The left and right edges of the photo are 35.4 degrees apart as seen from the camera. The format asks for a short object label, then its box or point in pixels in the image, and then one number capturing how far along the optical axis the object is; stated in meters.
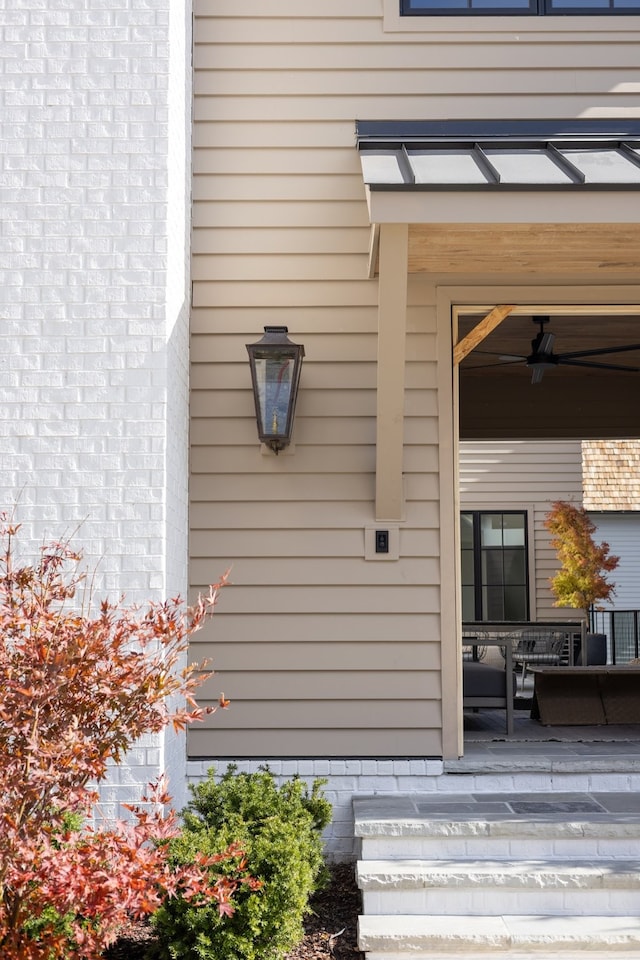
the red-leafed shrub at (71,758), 2.99
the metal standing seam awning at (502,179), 4.30
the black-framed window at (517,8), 5.48
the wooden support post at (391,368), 4.53
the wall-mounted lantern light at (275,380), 4.86
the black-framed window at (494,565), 13.49
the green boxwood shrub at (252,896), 3.58
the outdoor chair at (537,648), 11.12
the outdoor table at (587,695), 6.52
